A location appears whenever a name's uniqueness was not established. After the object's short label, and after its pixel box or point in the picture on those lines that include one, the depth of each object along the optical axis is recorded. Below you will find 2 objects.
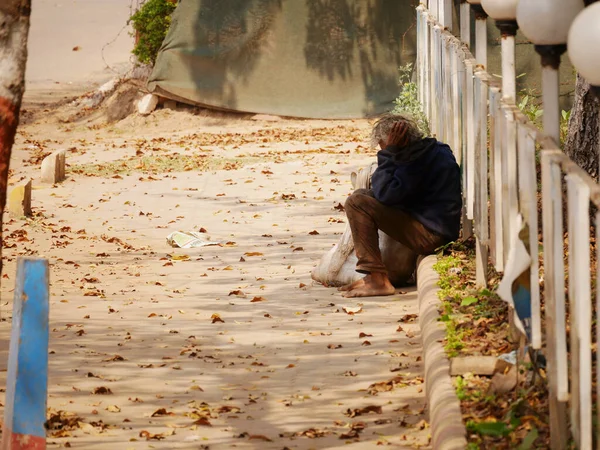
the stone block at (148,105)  31.47
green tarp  30.69
